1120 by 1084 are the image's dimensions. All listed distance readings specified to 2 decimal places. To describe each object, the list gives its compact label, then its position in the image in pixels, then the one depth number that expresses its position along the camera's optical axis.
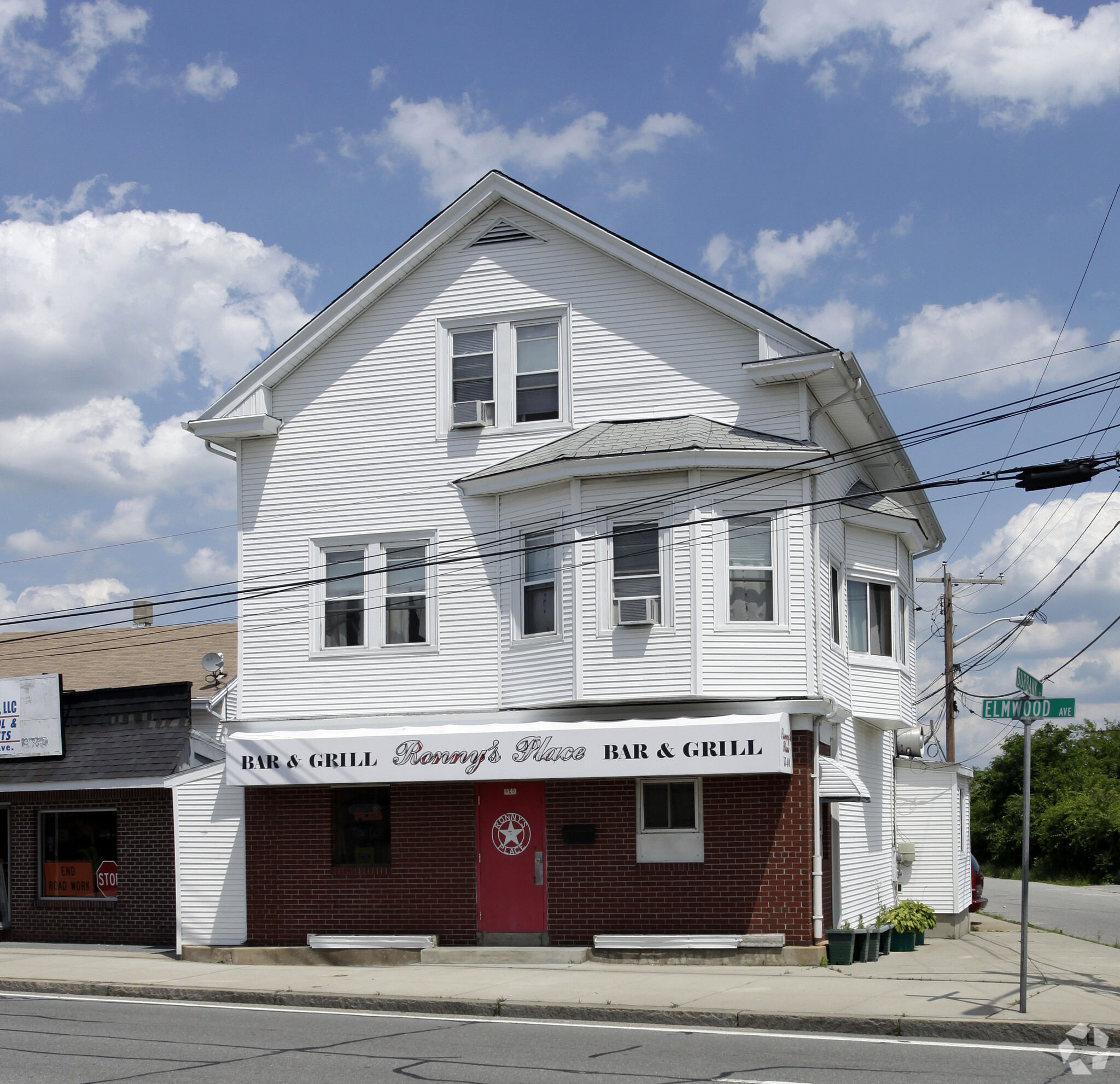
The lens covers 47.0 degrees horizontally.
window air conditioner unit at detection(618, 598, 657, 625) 16.94
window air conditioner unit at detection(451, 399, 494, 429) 19.08
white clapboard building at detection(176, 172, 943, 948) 16.75
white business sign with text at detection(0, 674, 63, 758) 22.06
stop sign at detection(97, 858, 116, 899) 21.31
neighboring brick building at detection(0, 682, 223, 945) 20.84
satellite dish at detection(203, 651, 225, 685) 22.72
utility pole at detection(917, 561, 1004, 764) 37.09
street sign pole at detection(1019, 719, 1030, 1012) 11.08
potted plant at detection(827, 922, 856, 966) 16.03
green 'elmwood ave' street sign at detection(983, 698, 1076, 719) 11.95
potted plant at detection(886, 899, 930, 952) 18.52
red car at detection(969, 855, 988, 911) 25.19
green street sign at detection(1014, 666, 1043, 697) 12.12
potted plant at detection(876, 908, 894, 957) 17.34
